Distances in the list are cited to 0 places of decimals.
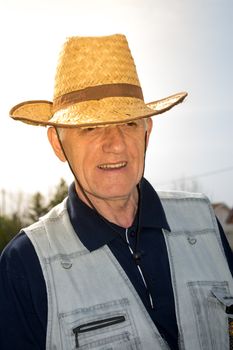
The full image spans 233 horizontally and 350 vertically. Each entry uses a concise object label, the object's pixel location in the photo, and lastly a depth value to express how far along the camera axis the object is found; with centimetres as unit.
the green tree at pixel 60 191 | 2658
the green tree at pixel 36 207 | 3009
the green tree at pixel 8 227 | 2202
